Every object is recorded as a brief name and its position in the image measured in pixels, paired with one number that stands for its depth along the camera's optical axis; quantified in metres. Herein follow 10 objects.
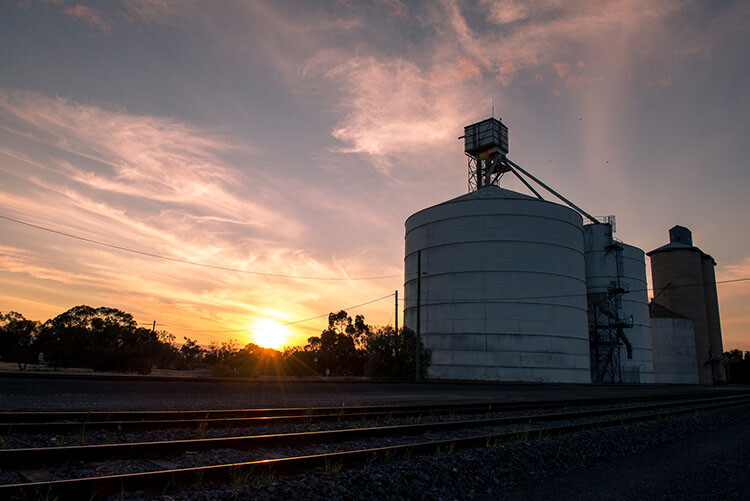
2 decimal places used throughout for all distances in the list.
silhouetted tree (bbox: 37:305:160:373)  47.41
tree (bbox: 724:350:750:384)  96.49
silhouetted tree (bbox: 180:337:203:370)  93.20
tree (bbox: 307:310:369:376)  78.19
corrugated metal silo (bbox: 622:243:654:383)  56.91
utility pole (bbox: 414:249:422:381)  36.88
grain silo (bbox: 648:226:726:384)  77.88
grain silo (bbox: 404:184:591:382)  44.25
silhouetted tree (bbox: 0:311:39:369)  66.38
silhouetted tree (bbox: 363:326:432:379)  43.03
